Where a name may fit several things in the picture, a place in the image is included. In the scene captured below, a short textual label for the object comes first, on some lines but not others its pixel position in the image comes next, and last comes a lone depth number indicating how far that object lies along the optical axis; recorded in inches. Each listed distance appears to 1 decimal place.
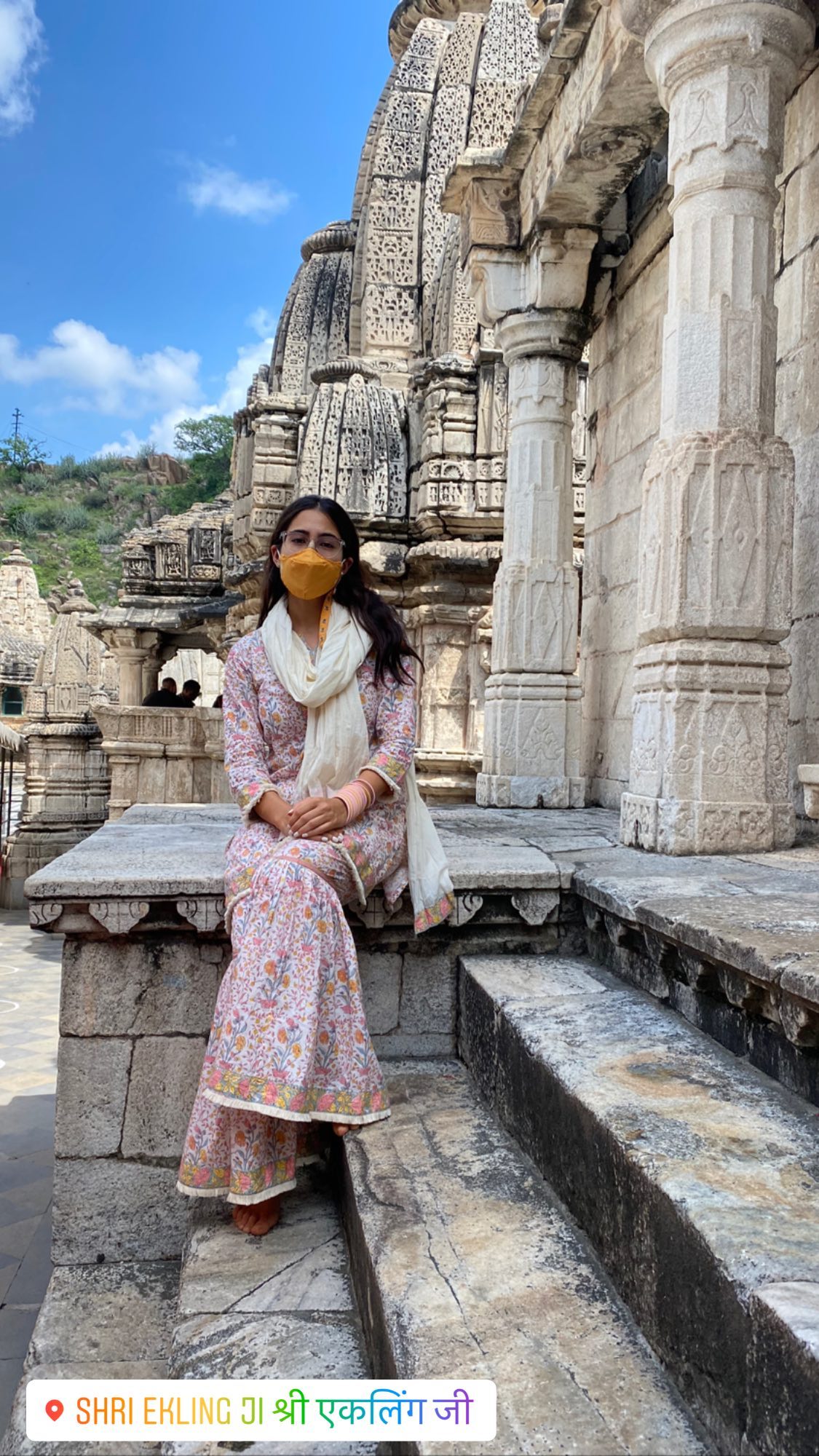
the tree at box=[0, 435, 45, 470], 2218.3
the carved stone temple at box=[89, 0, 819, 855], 124.9
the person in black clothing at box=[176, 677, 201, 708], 479.5
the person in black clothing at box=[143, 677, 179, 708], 469.1
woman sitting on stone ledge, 78.4
